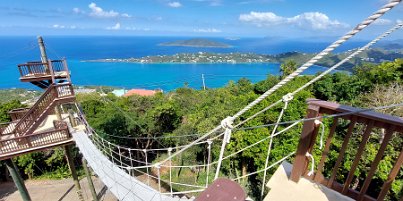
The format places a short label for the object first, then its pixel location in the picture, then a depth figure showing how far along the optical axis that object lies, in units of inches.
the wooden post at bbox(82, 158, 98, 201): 243.8
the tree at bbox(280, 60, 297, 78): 627.8
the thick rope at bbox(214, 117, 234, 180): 58.2
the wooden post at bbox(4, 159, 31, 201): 207.9
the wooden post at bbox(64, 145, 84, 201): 251.7
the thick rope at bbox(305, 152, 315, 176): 72.5
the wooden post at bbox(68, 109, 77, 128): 228.8
